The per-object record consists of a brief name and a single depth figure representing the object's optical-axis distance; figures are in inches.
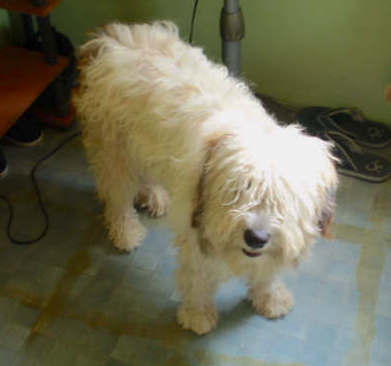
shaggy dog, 49.3
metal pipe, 78.4
